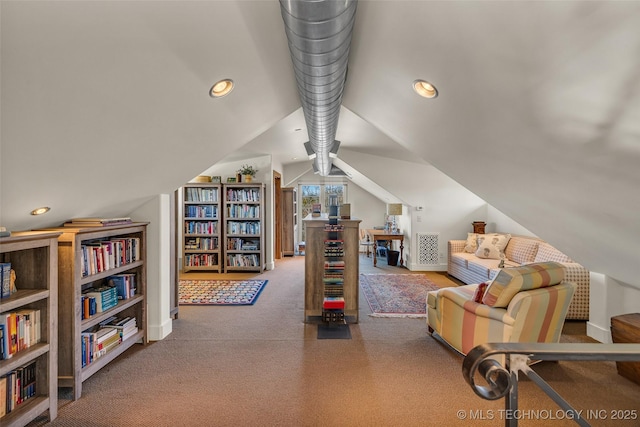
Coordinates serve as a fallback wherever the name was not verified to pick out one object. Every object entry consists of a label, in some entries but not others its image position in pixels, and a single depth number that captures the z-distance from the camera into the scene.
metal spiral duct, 1.34
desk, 6.98
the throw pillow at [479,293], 2.83
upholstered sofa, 3.81
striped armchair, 2.48
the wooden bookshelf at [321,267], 3.89
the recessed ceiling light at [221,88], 2.13
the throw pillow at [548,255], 4.16
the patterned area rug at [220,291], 4.61
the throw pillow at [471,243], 5.82
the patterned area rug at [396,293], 4.18
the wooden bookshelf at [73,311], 2.33
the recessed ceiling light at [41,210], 2.14
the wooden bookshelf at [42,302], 2.04
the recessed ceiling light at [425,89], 2.10
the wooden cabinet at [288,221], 8.46
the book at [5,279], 1.93
